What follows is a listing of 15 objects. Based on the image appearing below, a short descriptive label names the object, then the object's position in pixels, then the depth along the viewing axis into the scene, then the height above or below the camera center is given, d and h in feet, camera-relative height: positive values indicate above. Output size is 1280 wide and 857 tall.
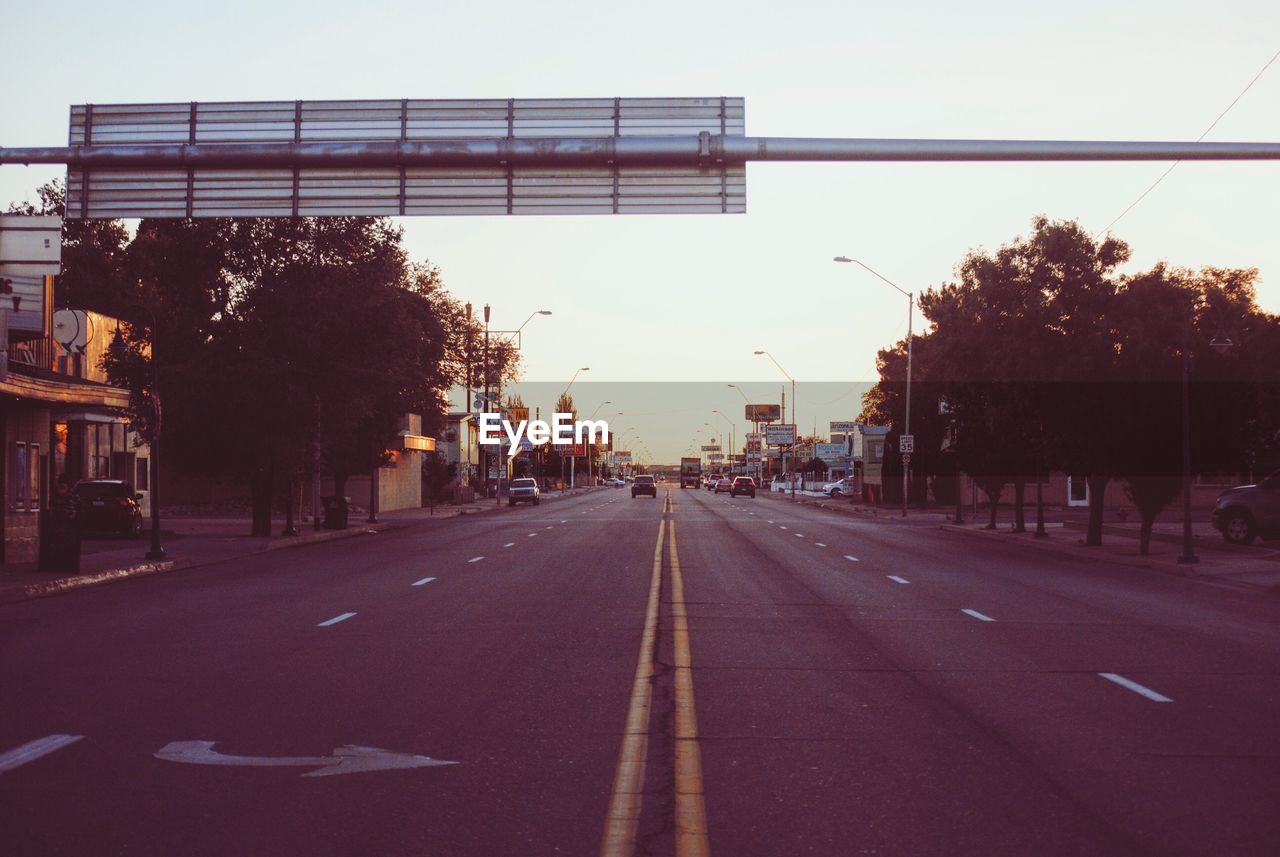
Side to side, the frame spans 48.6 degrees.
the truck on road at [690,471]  556.51 -1.82
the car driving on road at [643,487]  375.45 -5.65
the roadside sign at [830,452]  585.01 +6.53
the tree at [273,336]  127.13 +11.60
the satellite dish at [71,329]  129.39 +12.12
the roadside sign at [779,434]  490.08 +11.48
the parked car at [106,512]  131.85 -4.79
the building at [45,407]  97.55 +4.31
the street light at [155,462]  96.37 -0.07
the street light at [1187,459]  94.58 +0.84
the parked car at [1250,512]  115.65 -3.34
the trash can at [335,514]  157.28 -5.69
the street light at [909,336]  197.06 +18.81
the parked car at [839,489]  374.02 -5.71
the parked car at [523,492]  293.02 -5.67
